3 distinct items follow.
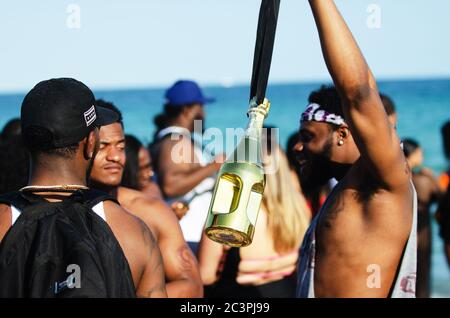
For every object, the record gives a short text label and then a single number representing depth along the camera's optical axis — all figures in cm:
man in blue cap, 1271
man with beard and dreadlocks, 663
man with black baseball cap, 644
